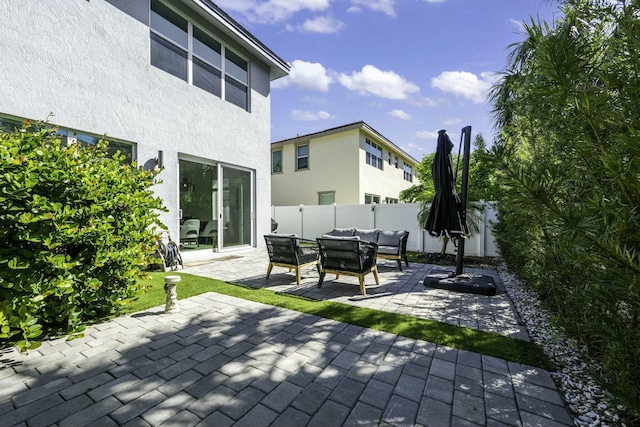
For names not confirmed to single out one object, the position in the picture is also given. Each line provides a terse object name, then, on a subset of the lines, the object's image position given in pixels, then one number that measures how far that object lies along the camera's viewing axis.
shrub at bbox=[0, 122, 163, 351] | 2.45
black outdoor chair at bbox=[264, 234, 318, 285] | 5.56
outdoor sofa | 7.14
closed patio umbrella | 5.34
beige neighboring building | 15.13
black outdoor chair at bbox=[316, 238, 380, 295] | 4.94
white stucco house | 5.09
